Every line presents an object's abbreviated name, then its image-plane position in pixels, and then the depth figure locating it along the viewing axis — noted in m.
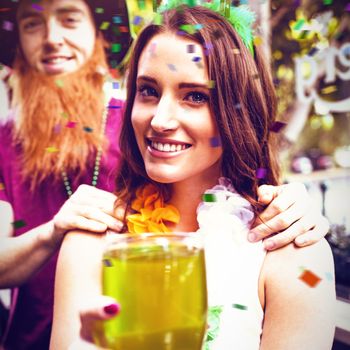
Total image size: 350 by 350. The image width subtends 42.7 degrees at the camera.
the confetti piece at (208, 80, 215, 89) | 0.88
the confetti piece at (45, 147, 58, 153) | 1.18
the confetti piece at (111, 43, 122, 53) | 1.21
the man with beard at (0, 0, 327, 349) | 1.14
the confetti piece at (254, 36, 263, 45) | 1.02
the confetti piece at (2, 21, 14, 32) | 1.15
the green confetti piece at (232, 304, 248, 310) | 0.85
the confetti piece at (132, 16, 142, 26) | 1.09
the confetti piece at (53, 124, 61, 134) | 1.21
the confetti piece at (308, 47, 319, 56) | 1.28
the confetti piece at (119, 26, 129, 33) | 1.18
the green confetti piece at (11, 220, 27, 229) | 1.14
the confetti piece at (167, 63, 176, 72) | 0.86
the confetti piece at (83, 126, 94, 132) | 1.22
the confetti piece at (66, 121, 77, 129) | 1.22
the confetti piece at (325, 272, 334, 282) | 0.86
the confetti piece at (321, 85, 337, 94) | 1.27
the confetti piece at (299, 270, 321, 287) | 0.82
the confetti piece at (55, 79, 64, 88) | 1.21
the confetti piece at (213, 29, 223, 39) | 0.90
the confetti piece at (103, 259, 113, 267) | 0.54
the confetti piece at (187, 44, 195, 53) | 0.87
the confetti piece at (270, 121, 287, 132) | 1.02
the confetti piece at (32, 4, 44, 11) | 1.14
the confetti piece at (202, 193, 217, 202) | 0.96
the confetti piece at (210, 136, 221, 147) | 0.91
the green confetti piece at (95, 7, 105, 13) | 1.16
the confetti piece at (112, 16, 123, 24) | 1.17
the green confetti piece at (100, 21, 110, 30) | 1.18
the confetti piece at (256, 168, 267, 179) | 1.00
